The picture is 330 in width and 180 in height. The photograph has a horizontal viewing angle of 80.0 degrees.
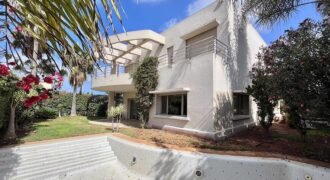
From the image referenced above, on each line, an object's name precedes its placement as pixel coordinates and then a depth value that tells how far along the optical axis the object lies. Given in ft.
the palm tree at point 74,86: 88.27
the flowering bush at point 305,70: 24.90
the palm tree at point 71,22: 6.16
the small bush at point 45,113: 67.95
